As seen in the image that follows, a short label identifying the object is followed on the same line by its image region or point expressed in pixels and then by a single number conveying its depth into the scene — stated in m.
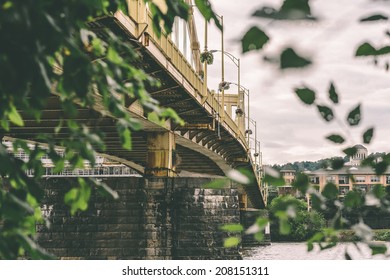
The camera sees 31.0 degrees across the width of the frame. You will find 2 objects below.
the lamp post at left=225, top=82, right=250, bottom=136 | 42.13
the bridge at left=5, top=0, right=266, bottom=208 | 17.77
